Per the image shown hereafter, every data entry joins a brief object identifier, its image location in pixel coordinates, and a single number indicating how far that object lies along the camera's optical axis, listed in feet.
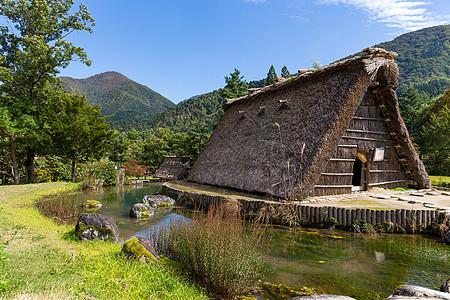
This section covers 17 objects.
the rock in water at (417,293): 9.52
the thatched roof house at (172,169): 90.17
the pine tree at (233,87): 81.56
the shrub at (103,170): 64.69
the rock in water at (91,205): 38.14
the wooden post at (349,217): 24.49
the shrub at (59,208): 27.89
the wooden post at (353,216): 24.36
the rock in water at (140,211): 33.19
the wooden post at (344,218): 24.63
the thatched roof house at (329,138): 30.07
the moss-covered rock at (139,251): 14.17
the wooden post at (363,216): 24.08
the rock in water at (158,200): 40.14
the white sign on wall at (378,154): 35.66
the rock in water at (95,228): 18.80
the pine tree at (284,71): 92.17
